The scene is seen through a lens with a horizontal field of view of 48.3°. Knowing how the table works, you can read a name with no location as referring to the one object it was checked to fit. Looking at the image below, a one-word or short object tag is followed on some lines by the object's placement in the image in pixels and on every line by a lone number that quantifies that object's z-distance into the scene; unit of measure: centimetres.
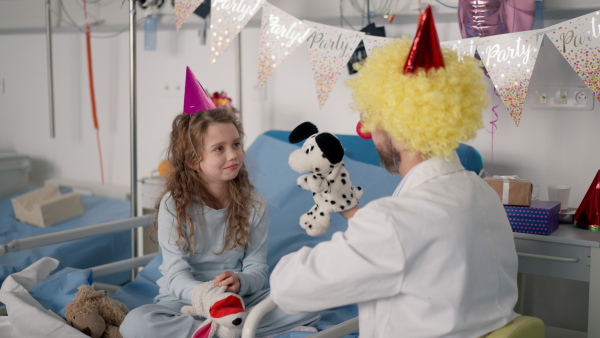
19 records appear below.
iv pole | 267
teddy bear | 171
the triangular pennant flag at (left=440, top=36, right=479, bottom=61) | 206
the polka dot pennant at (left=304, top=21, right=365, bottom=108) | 219
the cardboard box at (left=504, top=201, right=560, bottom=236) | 192
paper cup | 218
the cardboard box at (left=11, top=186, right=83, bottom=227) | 303
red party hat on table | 199
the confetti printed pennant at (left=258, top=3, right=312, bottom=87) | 226
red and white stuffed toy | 157
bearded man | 112
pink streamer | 237
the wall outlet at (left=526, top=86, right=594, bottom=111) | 224
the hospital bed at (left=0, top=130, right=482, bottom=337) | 214
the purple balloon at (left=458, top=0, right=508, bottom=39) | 204
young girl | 182
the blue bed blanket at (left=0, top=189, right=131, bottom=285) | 265
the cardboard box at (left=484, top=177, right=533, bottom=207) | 199
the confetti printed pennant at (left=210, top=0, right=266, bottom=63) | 231
